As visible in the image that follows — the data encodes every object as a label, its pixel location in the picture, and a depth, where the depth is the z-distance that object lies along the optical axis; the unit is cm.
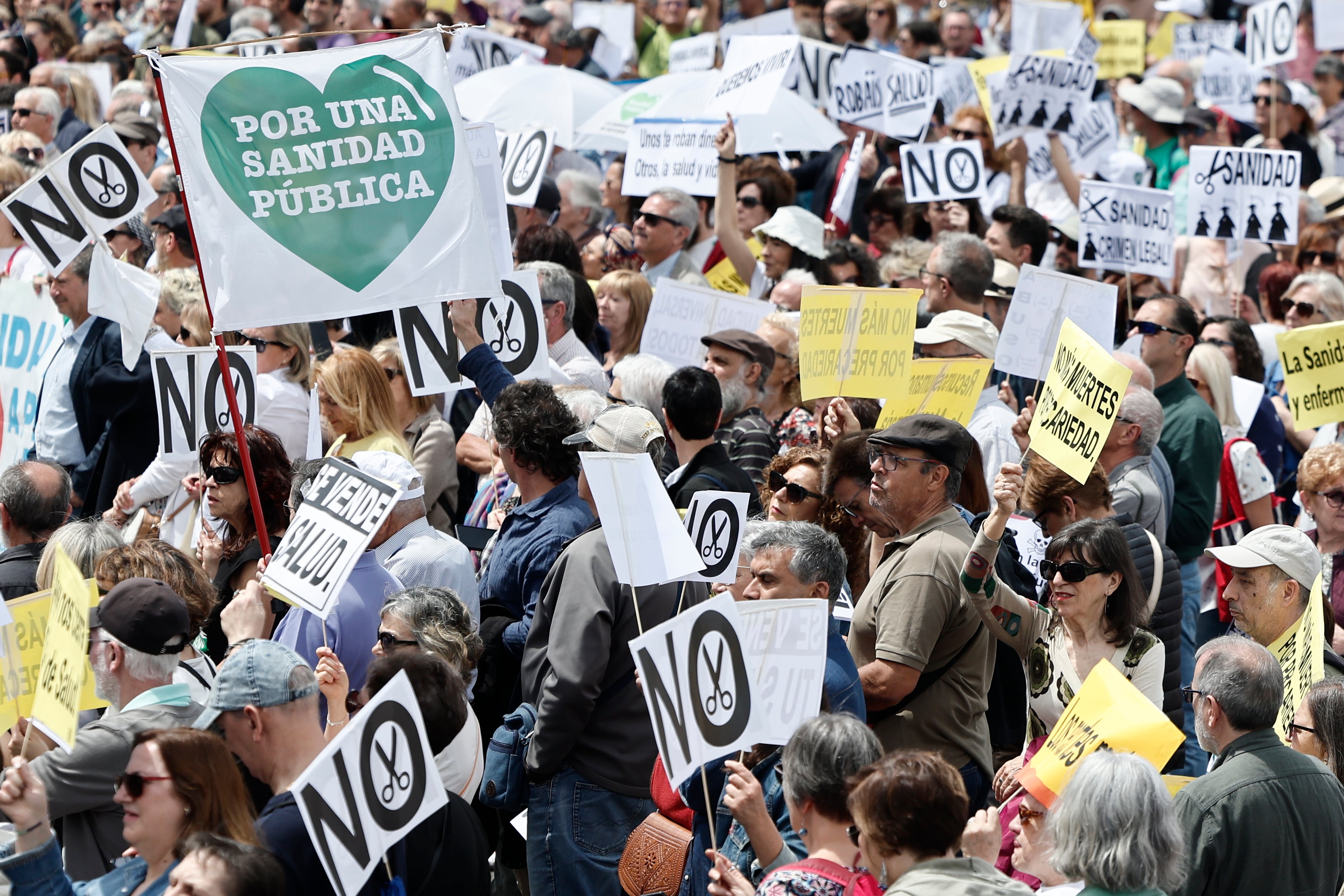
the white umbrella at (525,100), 2450
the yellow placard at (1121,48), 3103
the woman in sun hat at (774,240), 1986
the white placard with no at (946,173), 2209
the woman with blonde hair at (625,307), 1809
